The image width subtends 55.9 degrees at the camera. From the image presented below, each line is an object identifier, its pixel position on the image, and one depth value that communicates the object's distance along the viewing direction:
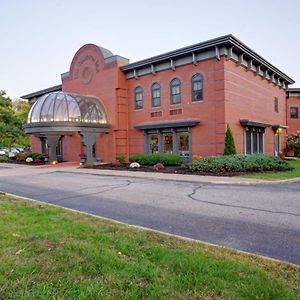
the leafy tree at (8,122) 36.97
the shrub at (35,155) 29.88
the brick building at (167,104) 20.91
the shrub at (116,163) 22.34
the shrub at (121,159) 24.45
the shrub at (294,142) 30.39
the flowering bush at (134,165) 20.94
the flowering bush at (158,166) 19.38
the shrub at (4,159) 32.72
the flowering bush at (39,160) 29.42
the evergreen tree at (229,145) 19.53
